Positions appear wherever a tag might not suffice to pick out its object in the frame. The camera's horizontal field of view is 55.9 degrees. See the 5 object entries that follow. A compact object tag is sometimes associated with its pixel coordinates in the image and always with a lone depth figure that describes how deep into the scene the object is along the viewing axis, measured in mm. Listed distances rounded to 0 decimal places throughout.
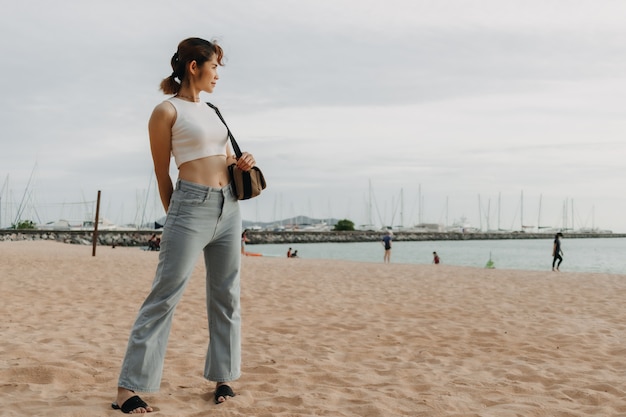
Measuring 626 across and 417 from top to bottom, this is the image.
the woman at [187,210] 3090
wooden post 19925
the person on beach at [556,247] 20766
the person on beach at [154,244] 37391
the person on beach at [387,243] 26020
